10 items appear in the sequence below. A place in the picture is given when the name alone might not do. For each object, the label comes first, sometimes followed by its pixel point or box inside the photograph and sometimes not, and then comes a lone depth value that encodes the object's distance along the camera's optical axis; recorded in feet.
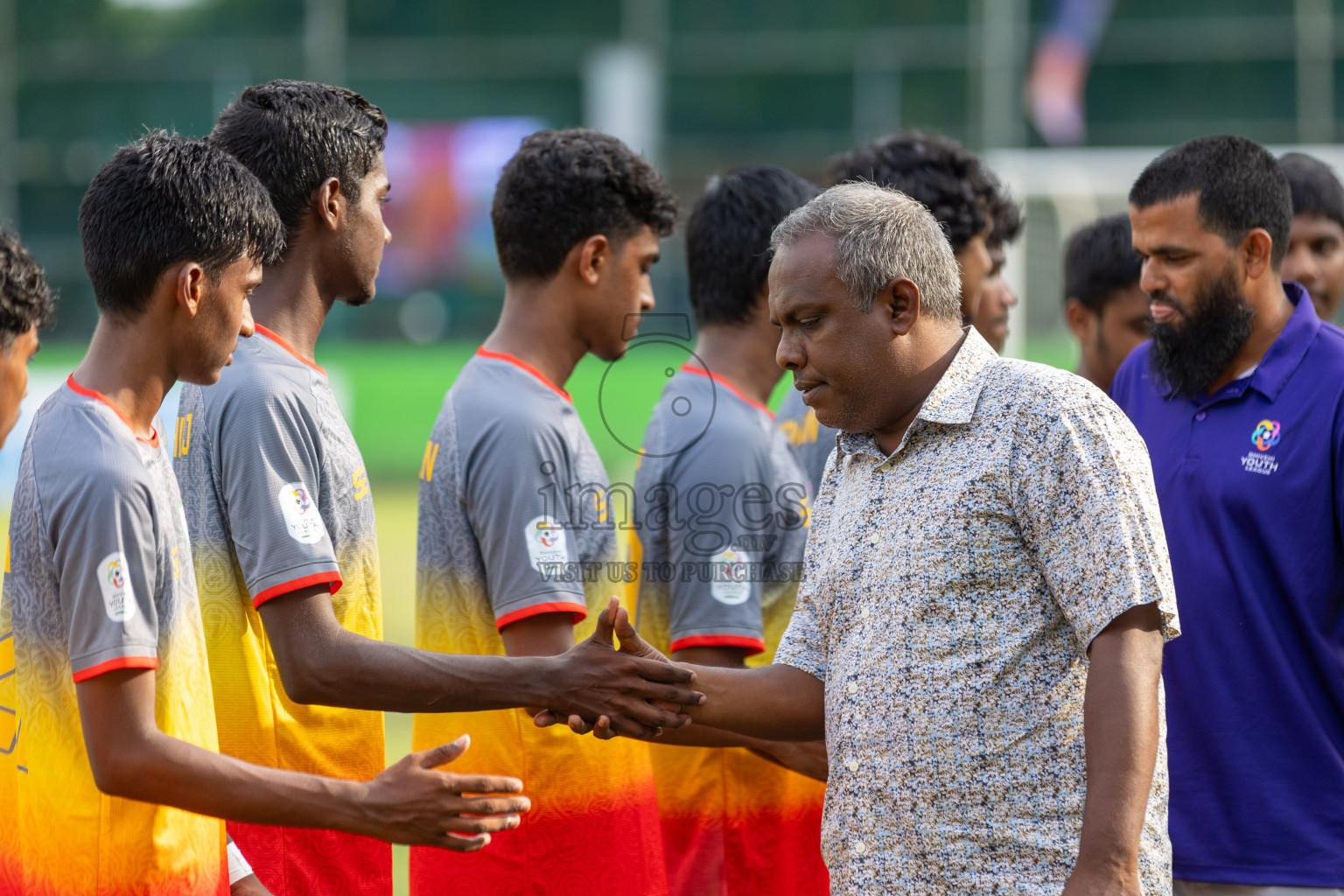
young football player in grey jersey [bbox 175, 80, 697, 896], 18.48
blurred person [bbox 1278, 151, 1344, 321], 31.30
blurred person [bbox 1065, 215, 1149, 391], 32.65
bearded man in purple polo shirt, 21.24
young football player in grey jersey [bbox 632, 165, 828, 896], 23.41
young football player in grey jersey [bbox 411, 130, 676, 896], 21.04
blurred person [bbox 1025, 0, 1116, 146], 130.00
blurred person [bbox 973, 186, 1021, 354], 29.19
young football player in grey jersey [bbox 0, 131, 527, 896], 15.44
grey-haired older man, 15.98
